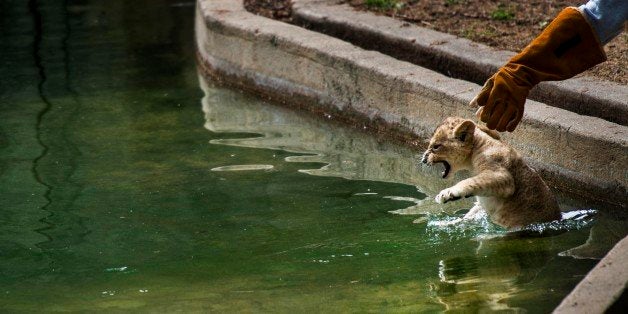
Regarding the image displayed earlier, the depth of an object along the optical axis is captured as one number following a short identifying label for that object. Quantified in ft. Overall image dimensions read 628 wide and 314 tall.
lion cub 43.27
